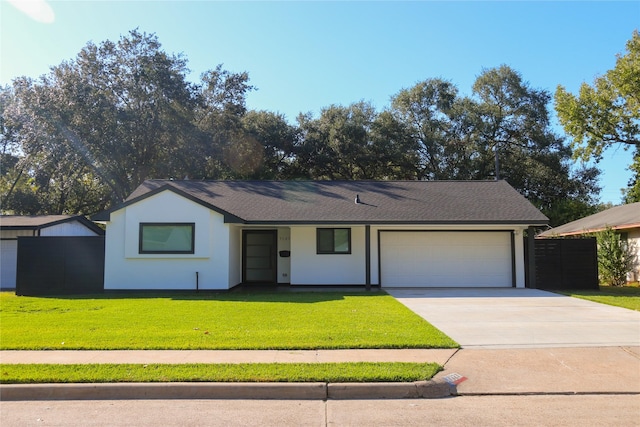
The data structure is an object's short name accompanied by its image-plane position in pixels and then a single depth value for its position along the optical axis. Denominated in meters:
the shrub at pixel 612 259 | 18.94
